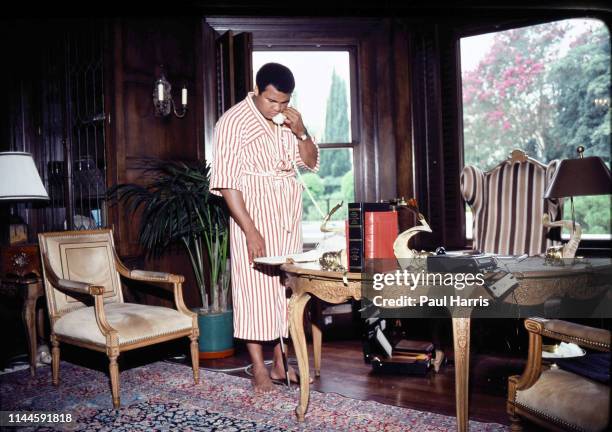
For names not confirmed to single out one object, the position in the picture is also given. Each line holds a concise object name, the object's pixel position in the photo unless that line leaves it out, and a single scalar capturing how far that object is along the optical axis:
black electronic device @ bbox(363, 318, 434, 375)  3.12
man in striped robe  2.75
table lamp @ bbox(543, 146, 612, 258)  2.69
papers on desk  2.49
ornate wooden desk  2.01
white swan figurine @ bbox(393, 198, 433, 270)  2.17
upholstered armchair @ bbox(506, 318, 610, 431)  1.58
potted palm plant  3.57
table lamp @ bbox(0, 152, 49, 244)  3.35
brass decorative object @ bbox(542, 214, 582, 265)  2.21
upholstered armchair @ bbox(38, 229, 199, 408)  2.80
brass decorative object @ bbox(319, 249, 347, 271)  2.25
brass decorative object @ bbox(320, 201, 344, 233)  2.44
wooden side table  3.27
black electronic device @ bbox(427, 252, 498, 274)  2.04
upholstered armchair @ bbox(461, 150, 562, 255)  3.19
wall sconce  3.88
